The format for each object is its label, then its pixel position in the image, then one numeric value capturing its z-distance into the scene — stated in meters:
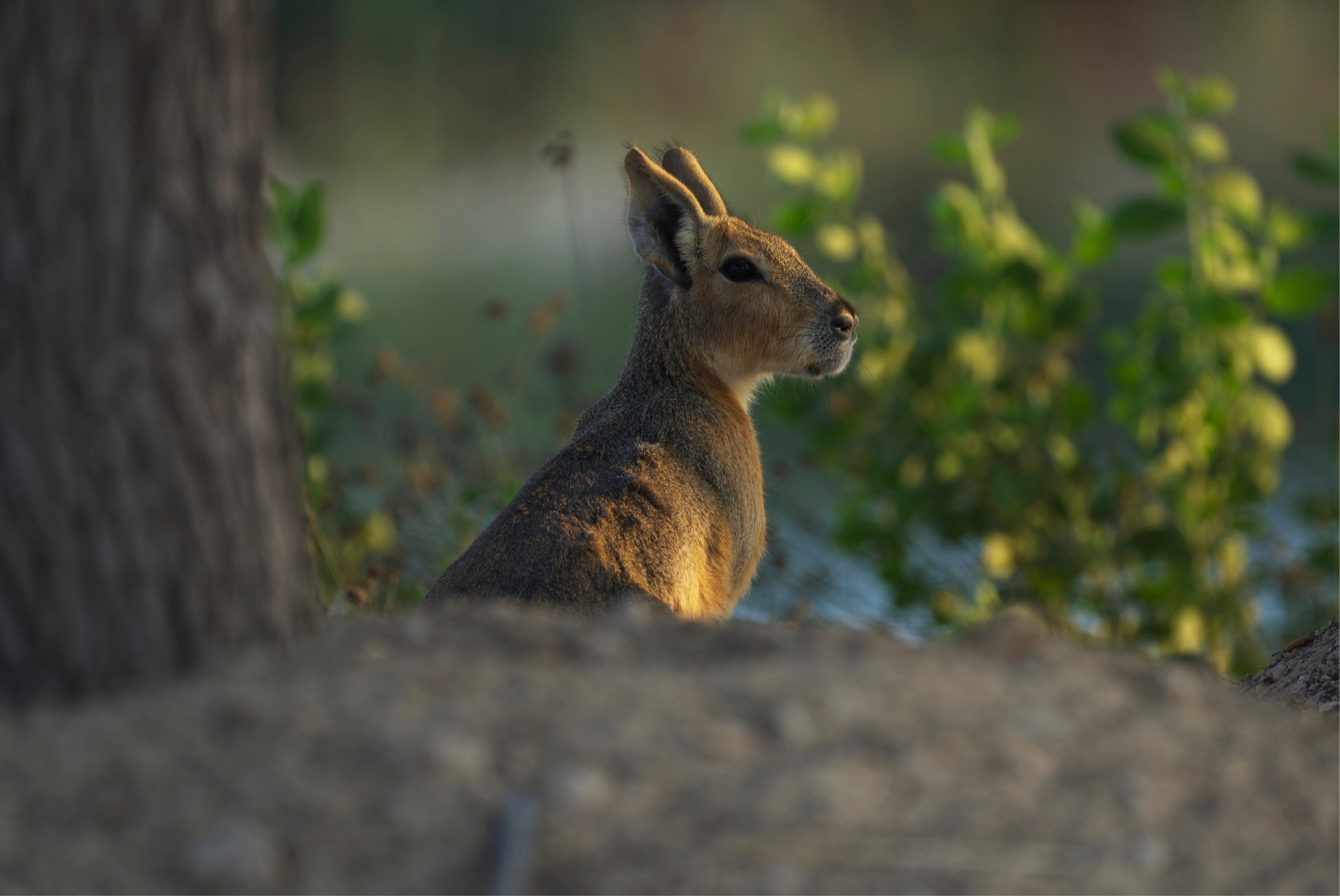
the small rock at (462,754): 15.79
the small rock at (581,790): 15.36
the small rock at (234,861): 14.28
